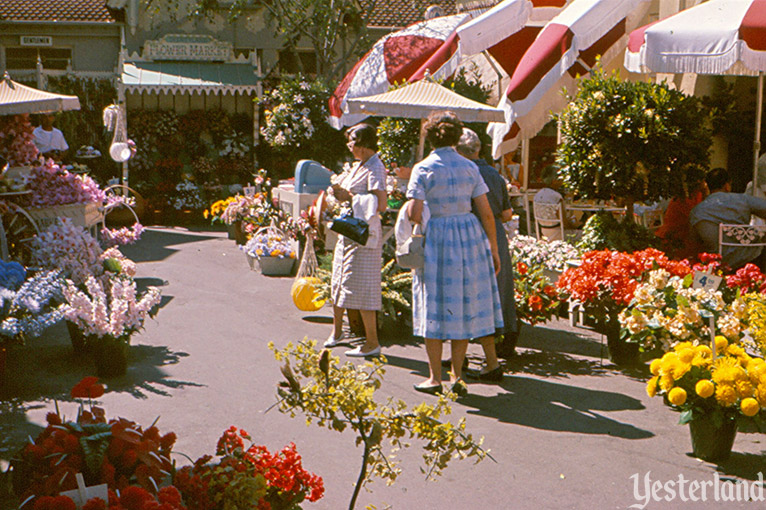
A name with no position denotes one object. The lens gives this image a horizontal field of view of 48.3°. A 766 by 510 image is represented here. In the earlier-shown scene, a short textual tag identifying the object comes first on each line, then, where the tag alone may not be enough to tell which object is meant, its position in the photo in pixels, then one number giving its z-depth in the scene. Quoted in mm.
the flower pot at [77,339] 6648
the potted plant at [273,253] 11016
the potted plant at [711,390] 4480
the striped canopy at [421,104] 8844
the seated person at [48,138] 13402
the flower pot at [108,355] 6273
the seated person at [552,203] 9789
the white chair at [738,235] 7379
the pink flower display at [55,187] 8828
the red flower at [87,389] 2814
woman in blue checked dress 5703
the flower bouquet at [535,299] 7105
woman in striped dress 6883
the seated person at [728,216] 7527
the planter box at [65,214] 8766
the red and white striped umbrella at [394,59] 13406
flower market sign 19906
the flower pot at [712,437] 4602
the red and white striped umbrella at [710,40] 7844
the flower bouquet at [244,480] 2777
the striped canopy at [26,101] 9262
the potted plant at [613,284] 6523
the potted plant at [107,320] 6270
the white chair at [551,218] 9586
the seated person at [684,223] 7930
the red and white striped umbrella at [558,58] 10945
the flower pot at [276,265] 11008
